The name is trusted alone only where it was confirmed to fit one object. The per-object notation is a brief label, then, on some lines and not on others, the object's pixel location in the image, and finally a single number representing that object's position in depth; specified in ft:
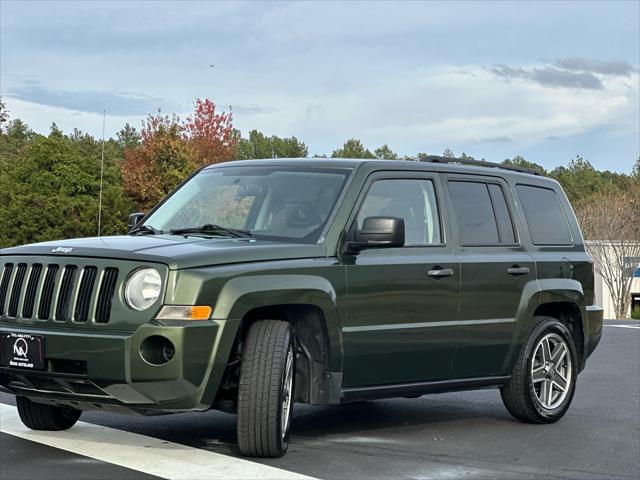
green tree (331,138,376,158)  375.45
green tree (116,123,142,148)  447.92
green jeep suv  21.31
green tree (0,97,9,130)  304.71
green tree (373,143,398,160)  381.64
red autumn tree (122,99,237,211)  204.54
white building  221.46
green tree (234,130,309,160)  433.07
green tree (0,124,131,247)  221.05
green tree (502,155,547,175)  394.97
